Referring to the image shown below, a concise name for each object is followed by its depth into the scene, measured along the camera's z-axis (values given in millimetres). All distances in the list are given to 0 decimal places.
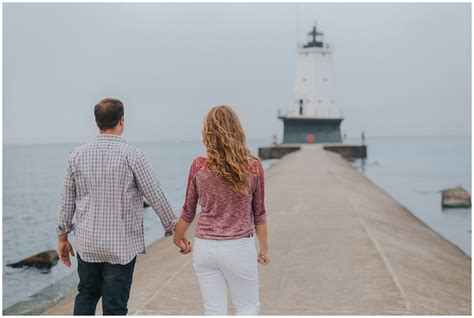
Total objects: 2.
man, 3410
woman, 3285
